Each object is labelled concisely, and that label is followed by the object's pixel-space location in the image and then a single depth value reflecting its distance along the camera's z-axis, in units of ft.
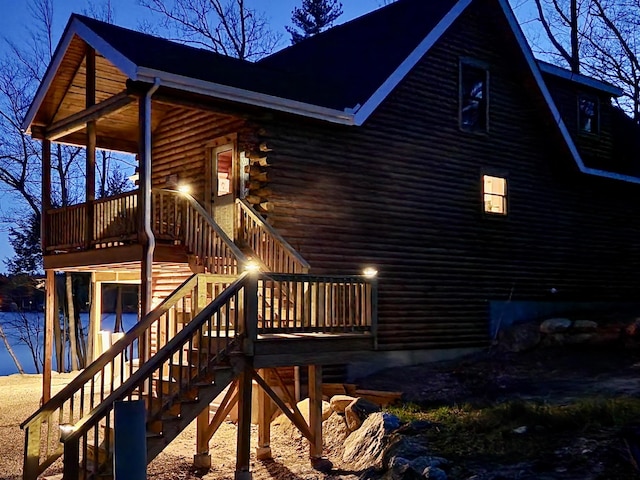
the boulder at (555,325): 57.31
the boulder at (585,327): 56.95
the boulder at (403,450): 32.32
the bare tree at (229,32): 109.81
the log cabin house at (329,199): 35.27
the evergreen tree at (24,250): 112.47
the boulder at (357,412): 40.11
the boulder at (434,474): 29.19
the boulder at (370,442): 35.83
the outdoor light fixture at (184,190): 44.28
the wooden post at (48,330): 52.75
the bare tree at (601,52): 95.25
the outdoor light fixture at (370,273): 38.30
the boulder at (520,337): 57.93
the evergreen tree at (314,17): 162.61
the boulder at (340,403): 42.52
